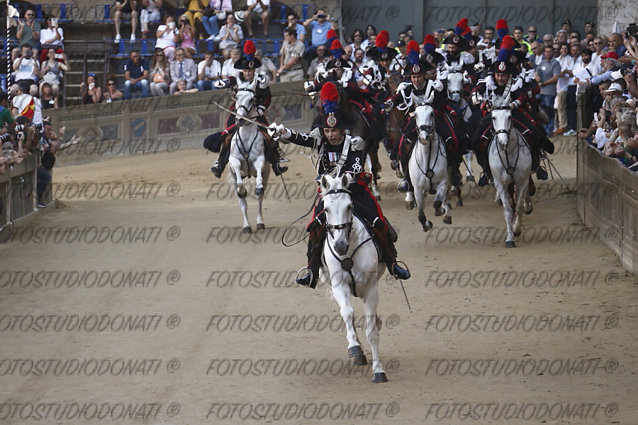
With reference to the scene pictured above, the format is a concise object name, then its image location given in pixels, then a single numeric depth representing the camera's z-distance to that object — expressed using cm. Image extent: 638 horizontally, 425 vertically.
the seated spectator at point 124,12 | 3212
